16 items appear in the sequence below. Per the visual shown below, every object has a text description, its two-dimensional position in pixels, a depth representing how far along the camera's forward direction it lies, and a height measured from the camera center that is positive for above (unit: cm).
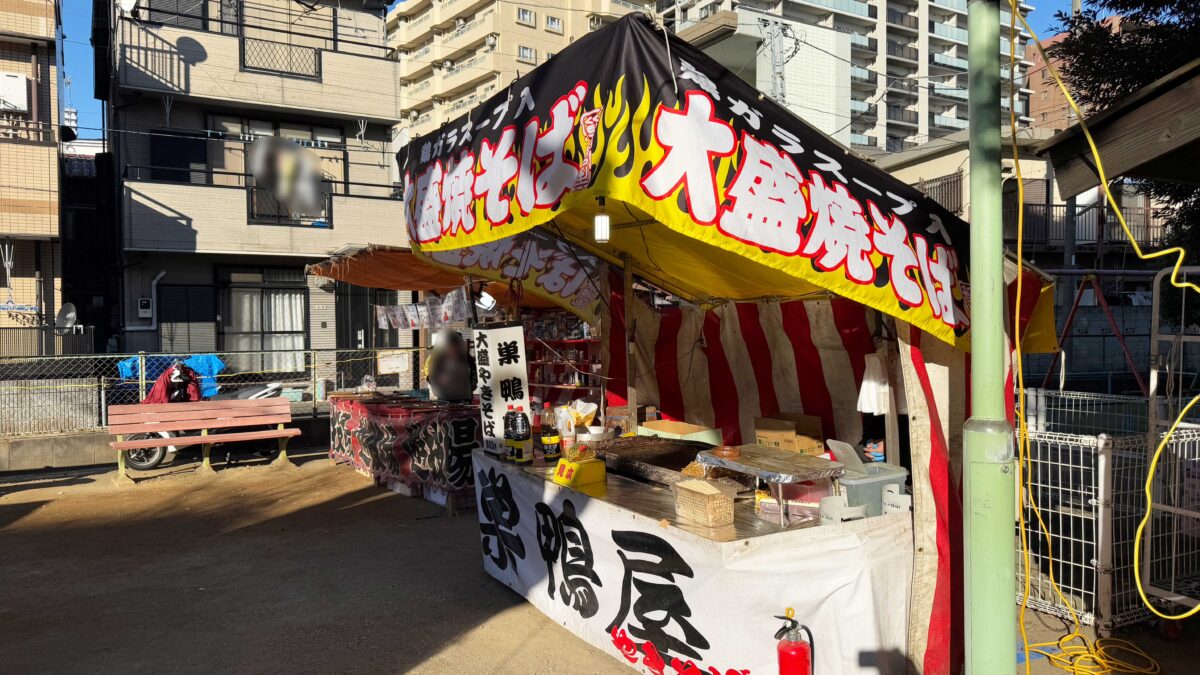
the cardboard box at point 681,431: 897 -117
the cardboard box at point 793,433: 727 -99
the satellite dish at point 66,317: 1744 +51
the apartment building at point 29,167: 1708 +380
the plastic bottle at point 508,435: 681 -89
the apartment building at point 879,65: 4578 +2008
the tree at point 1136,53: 1128 +412
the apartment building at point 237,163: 1869 +453
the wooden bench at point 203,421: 1186 -131
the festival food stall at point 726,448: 410 -23
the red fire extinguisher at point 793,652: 371 -154
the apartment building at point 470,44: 4975 +1953
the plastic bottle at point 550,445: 668 -97
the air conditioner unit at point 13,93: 1752 +559
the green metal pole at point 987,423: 246 -30
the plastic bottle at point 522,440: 672 -92
